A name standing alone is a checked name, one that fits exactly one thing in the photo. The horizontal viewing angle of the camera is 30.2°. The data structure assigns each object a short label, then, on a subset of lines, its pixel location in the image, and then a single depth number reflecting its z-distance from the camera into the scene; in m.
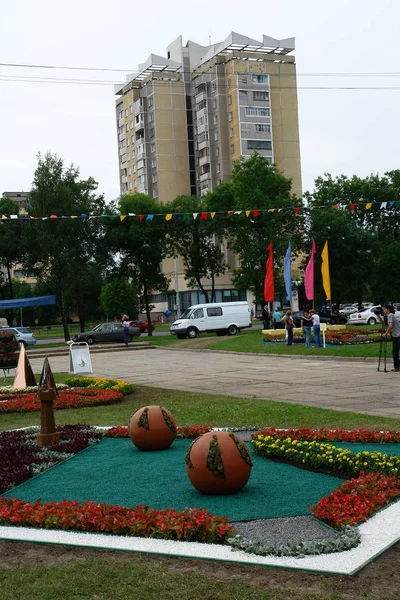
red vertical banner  34.91
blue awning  46.84
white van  44.28
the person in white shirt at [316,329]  29.00
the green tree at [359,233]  56.56
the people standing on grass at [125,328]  39.66
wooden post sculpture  9.77
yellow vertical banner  30.03
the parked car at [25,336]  43.59
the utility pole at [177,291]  73.12
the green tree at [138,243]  51.25
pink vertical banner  30.42
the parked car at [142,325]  59.21
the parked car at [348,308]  68.50
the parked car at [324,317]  44.22
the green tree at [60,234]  43.88
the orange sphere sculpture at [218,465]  6.88
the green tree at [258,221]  52.62
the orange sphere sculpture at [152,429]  9.60
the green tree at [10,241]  50.46
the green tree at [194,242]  56.31
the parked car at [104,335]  43.88
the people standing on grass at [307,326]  29.42
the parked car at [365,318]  48.76
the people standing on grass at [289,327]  30.52
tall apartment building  81.00
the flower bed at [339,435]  9.37
